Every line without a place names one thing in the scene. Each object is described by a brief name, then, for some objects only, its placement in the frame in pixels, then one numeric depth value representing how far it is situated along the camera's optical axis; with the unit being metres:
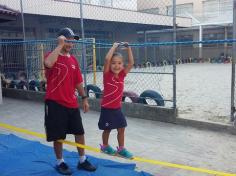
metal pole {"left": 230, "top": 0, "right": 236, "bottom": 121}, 5.69
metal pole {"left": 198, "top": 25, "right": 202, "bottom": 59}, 27.78
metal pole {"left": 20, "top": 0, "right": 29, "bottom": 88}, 9.90
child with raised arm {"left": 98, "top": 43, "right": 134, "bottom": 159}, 3.98
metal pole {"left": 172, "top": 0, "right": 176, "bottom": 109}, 6.27
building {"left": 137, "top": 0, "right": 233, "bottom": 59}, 27.20
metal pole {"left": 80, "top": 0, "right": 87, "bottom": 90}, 7.90
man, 3.67
